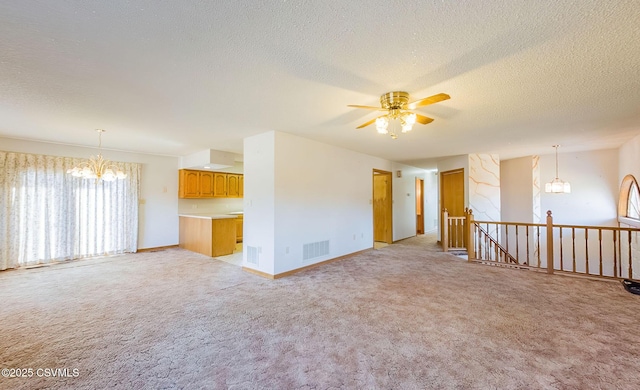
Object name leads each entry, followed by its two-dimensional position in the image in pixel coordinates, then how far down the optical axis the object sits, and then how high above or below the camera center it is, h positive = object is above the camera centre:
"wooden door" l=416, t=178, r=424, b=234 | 9.16 -0.29
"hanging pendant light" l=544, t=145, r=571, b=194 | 5.42 +0.22
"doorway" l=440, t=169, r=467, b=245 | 6.36 +0.06
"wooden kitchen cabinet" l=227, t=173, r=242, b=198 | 7.32 +0.39
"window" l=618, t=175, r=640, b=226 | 4.75 -0.12
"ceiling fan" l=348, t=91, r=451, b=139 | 2.46 +0.89
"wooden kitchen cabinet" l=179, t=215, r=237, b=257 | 5.69 -0.87
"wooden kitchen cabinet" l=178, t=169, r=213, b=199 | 6.60 +0.40
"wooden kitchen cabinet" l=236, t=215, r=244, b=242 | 7.24 -0.87
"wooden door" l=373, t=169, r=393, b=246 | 7.14 -0.30
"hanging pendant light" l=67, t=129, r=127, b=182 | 4.41 +0.52
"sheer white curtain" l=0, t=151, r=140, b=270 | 4.54 -0.25
